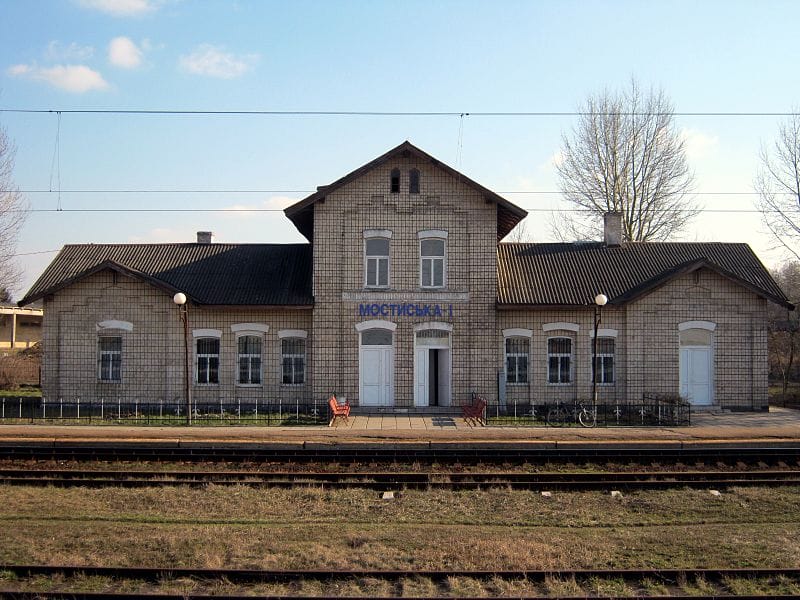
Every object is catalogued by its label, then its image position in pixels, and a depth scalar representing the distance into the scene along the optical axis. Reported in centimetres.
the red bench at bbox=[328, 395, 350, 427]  2106
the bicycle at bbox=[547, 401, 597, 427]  2156
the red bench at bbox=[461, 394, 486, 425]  2098
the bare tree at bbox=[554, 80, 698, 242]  4016
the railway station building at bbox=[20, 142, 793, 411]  2450
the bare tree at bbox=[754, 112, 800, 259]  3359
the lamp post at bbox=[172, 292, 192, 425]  2109
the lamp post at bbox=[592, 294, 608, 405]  2161
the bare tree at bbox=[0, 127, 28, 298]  3773
